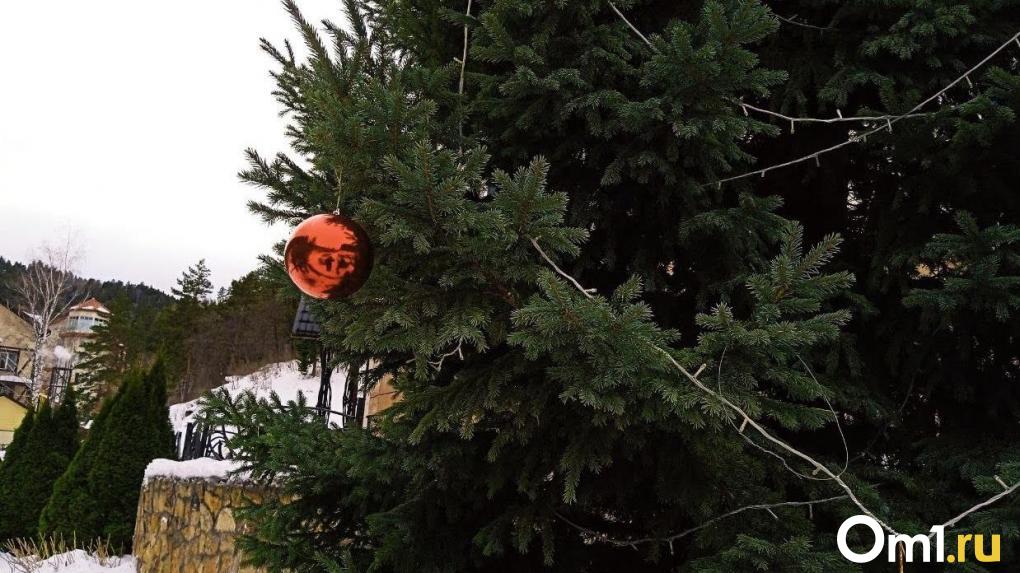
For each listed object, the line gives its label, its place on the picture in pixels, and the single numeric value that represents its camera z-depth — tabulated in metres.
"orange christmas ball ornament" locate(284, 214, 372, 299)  1.32
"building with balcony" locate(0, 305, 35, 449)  33.28
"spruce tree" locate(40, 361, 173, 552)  7.24
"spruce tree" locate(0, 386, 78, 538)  8.50
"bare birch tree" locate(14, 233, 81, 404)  19.03
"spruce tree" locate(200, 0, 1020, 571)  1.36
